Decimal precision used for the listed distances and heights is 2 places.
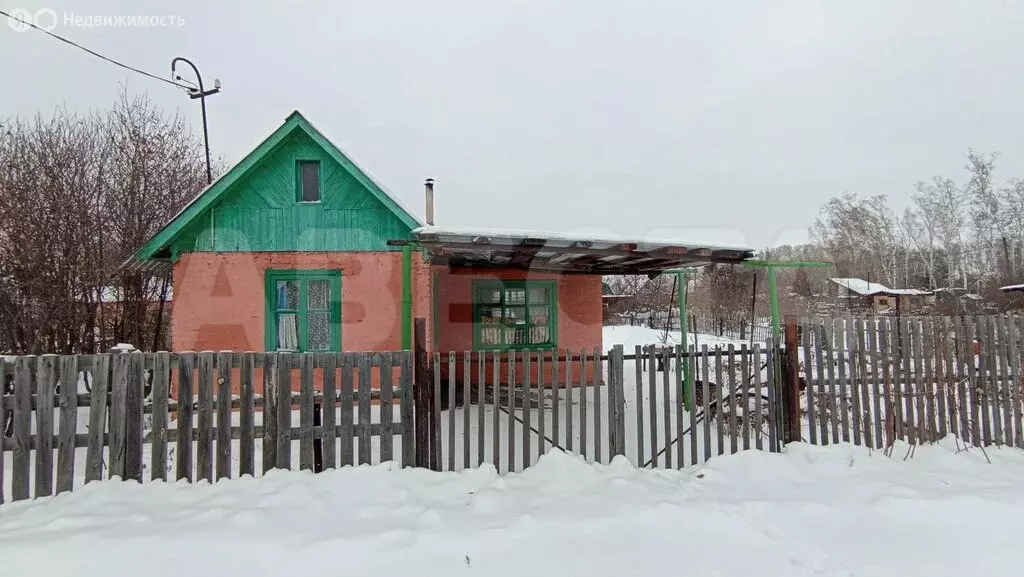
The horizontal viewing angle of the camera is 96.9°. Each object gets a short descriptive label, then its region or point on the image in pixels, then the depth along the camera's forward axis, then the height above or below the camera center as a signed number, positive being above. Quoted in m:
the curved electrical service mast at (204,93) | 12.91 +6.18
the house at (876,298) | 27.61 -0.47
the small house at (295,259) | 8.16 +0.87
